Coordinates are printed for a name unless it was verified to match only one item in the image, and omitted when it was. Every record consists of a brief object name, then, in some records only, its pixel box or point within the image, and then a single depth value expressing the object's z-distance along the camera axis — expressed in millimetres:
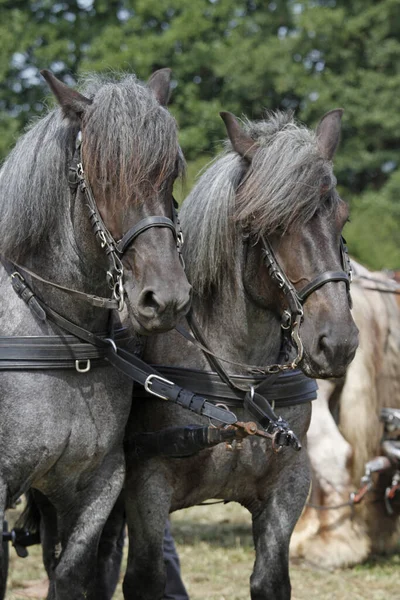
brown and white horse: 10914
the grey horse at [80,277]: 5707
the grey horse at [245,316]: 6320
